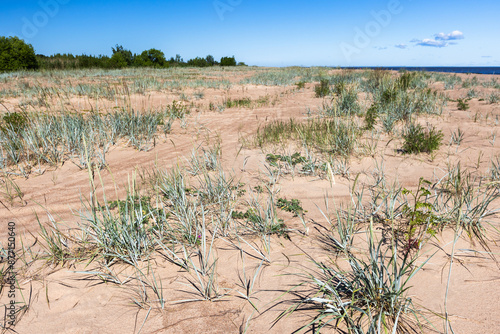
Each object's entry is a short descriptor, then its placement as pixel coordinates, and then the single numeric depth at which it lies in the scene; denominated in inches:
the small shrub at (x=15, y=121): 185.8
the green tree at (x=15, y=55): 896.9
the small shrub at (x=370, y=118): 209.2
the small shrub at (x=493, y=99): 313.9
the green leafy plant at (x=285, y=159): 157.0
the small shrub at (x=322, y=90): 398.3
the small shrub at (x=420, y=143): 164.1
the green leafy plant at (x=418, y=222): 82.6
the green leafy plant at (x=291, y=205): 110.5
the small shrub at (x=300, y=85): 506.3
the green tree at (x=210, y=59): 2093.1
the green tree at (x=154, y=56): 1643.7
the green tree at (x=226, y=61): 1926.7
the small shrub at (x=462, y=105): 284.6
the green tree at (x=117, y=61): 1299.5
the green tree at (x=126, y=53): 1603.1
